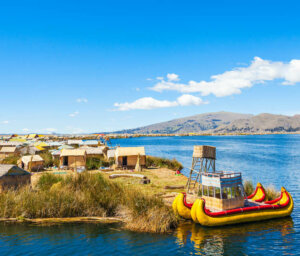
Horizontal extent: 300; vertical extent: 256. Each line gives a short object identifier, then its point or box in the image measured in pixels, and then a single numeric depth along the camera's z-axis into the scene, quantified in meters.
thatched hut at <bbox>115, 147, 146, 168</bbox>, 38.78
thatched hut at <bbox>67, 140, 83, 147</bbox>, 70.19
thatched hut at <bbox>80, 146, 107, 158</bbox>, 42.36
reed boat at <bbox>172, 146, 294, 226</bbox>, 15.88
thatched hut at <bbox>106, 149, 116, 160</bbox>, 41.90
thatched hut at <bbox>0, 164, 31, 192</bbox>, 19.62
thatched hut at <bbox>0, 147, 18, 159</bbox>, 48.62
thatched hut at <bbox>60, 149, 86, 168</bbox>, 38.81
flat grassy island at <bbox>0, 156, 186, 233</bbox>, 15.26
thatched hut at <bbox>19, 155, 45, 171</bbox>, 35.95
